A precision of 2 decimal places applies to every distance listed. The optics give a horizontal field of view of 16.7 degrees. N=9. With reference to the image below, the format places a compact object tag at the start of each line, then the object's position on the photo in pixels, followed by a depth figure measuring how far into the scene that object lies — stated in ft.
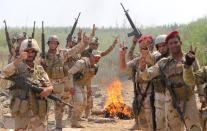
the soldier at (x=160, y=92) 39.39
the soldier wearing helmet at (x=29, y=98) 37.49
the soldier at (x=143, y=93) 44.87
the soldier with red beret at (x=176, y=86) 36.52
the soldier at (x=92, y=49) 71.74
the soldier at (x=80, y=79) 62.69
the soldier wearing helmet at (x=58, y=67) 57.49
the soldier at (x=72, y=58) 69.94
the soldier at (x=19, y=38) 54.63
